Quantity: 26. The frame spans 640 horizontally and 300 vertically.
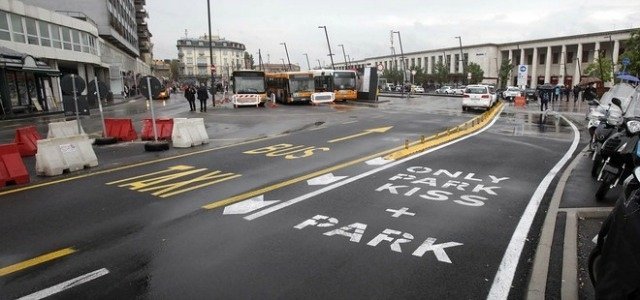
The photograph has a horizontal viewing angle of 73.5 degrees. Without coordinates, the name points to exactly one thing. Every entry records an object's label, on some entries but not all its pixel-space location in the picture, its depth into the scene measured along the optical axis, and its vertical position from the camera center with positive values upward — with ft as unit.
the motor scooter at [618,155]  20.73 -4.09
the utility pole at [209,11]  105.81 +18.12
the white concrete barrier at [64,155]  31.04 -4.84
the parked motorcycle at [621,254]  9.37 -4.17
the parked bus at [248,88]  106.01 -1.01
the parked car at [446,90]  217.52 -6.61
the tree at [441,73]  350.43 +3.55
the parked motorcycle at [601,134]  27.27 -3.96
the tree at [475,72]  309.92 +3.07
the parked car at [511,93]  146.51 -6.09
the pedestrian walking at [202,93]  89.45 -1.56
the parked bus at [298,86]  114.32 -1.04
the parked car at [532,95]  149.98 -7.19
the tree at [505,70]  281.31 +3.23
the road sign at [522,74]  131.64 +0.24
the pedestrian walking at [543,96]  88.70 -4.53
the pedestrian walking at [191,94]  92.13 -1.74
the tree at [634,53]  93.73 +4.01
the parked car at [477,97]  87.97 -4.38
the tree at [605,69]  181.16 +1.60
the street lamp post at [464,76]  333.46 +0.59
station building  276.82 +14.56
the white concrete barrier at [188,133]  43.32 -4.80
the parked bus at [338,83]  117.29 -0.44
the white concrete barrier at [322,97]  112.88 -4.17
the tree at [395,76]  398.42 +2.82
